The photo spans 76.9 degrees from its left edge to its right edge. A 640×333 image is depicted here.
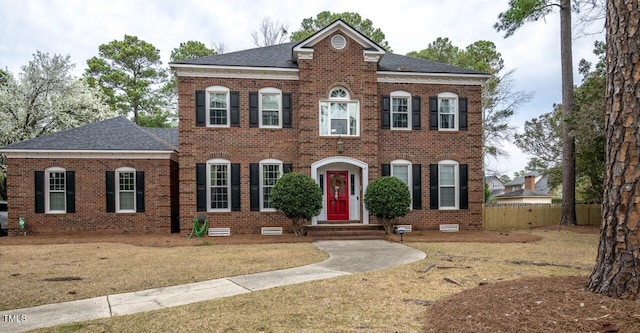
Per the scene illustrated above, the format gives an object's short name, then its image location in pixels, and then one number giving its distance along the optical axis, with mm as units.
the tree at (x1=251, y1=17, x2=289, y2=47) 30936
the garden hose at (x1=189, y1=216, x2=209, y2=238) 14148
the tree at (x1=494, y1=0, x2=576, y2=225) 17891
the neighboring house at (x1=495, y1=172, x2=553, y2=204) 44875
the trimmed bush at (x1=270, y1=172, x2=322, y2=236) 13234
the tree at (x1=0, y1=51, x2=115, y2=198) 19953
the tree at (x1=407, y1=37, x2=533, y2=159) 28688
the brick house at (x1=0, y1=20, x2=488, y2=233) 14688
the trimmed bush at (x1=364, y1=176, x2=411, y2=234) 13586
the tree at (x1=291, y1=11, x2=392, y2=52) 30914
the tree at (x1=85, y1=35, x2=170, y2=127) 31469
